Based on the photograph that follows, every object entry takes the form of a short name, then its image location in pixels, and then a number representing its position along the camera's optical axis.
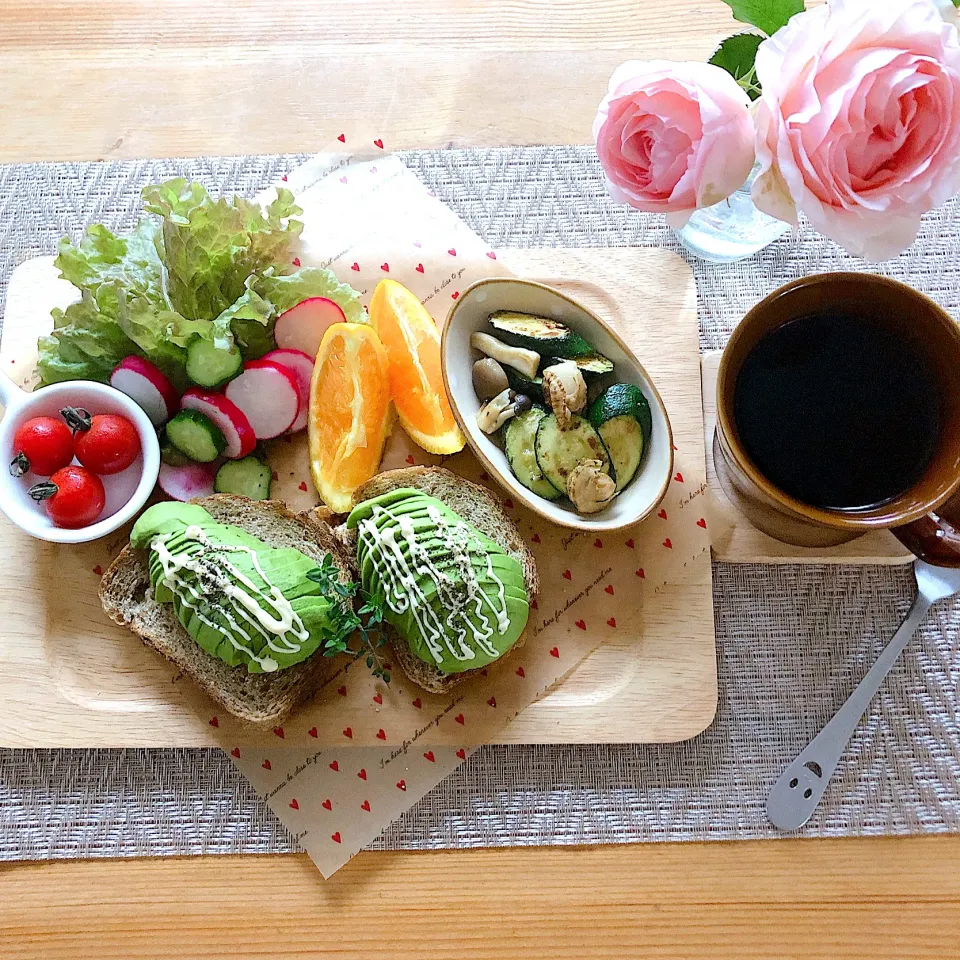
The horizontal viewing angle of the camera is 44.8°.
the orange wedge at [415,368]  0.52
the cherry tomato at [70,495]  0.50
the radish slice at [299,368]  0.53
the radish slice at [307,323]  0.52
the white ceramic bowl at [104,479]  0.50
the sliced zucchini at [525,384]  0.51
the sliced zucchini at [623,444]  0.49
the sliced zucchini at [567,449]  0.50
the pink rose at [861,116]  0.35
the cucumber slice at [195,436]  0.51
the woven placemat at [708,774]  0.51
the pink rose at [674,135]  0.38
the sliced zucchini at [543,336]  0.50
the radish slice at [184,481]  0.52
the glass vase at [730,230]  0.50
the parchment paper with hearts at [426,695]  0.51
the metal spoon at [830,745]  0.51
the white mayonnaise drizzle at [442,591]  0.48
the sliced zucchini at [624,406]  0.49
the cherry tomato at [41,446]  0.50
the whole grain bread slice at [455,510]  0.51
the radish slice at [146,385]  0.51
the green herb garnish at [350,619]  0.48
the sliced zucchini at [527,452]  0.50
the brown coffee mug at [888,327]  0.44
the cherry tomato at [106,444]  0.50
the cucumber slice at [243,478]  0.52
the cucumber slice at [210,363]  0.51
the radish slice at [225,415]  0.51
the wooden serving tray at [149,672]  0.51
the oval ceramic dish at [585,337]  0.49
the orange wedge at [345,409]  0.51
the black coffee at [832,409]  0.46
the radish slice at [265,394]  0.52
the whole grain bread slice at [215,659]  0.50
